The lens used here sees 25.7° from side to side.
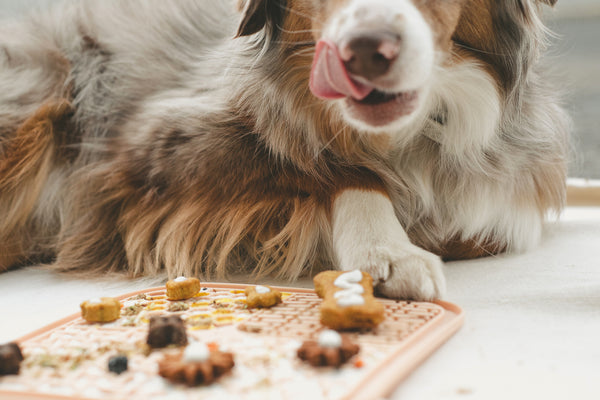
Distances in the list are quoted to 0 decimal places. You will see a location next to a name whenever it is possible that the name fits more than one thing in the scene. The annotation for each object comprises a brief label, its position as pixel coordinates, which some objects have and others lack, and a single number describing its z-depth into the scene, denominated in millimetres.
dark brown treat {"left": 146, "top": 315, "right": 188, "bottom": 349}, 716
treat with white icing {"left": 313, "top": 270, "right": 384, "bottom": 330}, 729
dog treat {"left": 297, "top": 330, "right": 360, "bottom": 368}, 678
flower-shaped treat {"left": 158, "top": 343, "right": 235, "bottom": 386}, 665
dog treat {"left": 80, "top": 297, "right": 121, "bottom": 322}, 769
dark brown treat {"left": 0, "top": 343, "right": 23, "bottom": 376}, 680
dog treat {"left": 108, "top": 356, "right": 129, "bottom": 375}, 682
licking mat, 661
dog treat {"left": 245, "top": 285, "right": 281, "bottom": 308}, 790
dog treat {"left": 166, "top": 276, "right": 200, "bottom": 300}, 824
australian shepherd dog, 849
